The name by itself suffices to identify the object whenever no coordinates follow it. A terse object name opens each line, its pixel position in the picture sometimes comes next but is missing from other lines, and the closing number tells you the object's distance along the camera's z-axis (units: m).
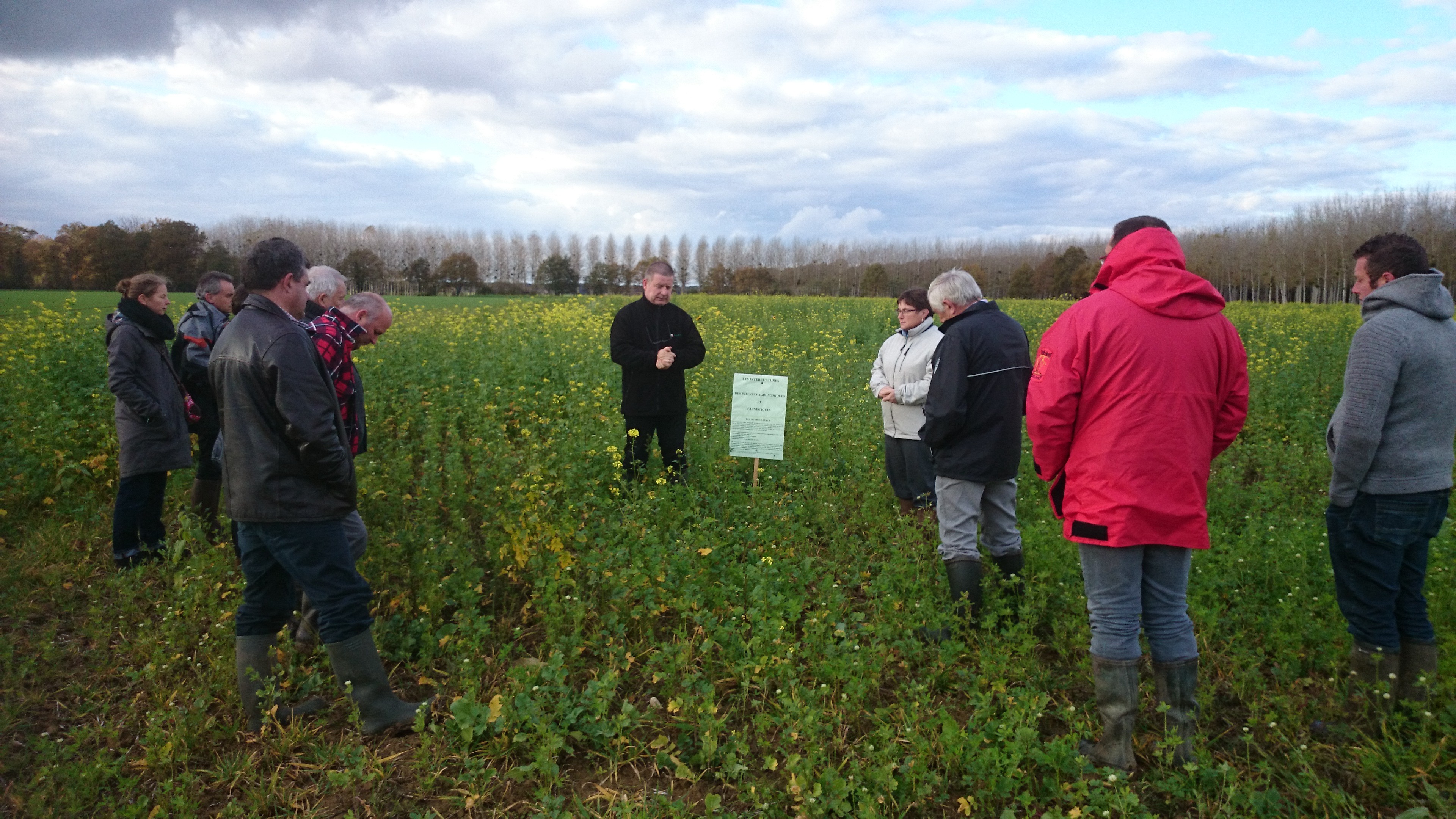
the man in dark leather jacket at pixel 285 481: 3.16
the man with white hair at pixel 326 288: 4.26
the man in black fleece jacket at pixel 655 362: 5.82
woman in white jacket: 5.39
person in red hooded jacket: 2.78
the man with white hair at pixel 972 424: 4.02
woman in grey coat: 5.34
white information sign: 6.20
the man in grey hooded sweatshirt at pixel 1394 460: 3.10
